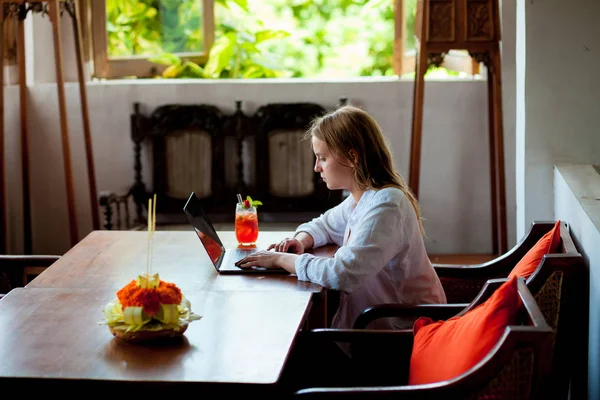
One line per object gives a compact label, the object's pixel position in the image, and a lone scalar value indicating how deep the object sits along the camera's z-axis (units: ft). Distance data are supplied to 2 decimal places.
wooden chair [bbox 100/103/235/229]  17.69
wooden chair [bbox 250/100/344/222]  17.65
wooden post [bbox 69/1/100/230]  16.65
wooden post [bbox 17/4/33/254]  16.17
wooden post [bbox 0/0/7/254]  16.05
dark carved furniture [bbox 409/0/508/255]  15.87
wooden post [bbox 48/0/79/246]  15.70
